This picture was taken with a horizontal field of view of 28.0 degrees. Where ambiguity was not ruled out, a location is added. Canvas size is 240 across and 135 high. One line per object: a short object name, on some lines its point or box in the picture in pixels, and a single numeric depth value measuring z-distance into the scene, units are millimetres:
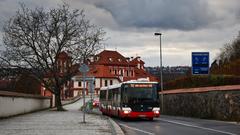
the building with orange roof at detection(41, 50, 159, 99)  154875
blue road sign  36812
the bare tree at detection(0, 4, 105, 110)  51469
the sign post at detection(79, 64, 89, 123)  26762
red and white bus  32281
